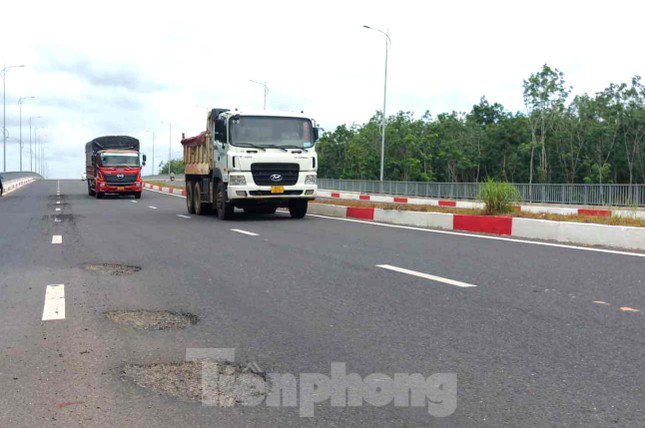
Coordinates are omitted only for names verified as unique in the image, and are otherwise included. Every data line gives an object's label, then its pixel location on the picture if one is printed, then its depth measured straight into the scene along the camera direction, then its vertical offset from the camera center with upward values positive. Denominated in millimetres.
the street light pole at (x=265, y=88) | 51025 +6791
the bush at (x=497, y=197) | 15656 -376
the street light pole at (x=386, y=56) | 42819 +7870
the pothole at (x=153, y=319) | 5598 -1275
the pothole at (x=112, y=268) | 8672 -1291
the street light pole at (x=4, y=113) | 59328 +5415
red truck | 36500 +394
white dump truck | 17578 +463
